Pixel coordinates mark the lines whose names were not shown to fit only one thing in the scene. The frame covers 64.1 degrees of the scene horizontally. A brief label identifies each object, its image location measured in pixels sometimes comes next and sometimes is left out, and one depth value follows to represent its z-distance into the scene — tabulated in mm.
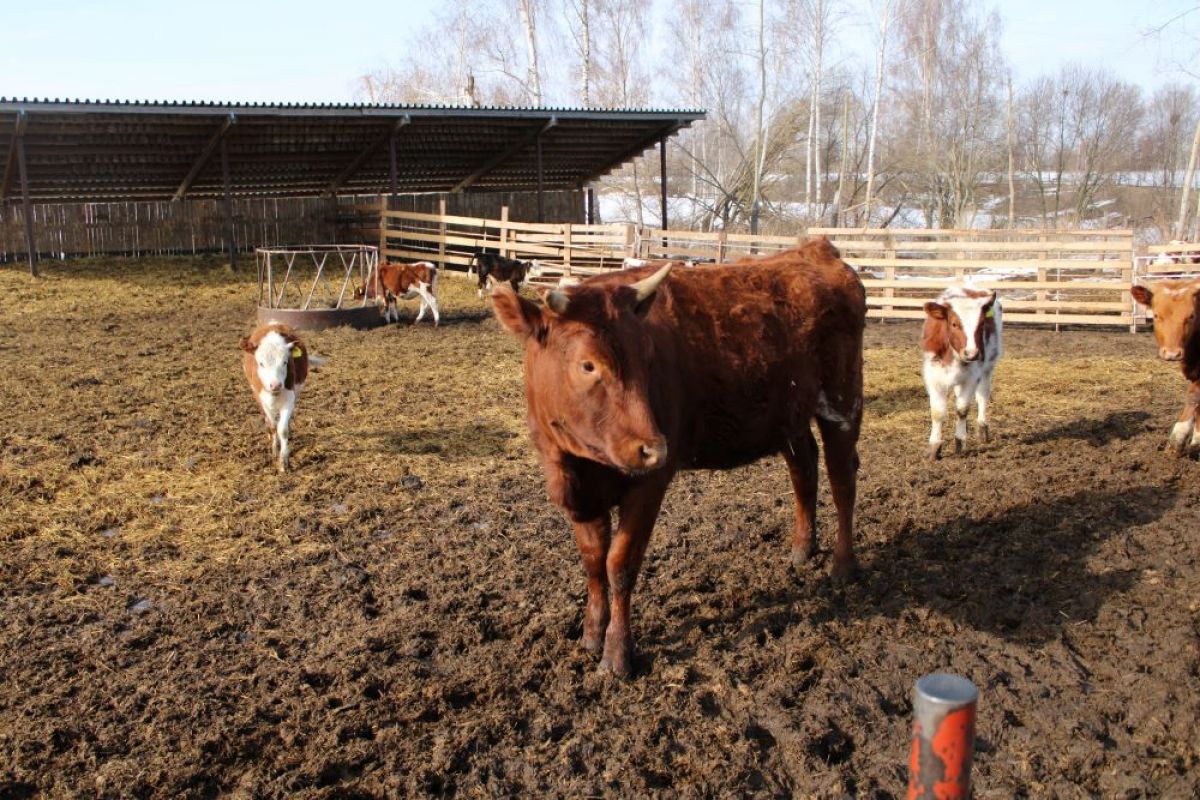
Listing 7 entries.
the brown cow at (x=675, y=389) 3734
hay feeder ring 15406
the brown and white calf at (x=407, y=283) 16625
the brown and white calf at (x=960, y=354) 7930
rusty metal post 1654
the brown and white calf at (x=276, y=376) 7746
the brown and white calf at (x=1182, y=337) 7645
